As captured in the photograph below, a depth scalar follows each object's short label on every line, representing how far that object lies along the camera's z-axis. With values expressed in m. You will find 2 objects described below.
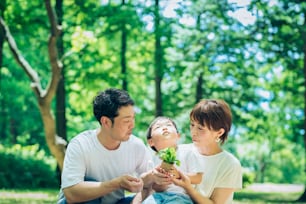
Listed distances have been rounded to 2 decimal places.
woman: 3.52
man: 3.61
